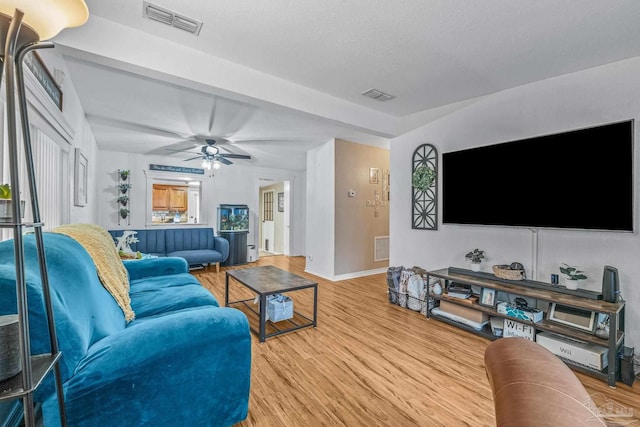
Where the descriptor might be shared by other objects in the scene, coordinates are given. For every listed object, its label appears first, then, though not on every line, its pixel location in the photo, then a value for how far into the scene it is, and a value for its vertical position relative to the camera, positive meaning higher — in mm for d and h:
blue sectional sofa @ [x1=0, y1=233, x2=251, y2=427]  1049 -618
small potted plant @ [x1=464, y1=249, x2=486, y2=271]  3020 -449
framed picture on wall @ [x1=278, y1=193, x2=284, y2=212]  7918 +291
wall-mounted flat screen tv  2170 +301
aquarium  6270 -133
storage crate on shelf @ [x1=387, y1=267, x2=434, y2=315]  3279 -880
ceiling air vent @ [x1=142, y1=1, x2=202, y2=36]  1839 +1294
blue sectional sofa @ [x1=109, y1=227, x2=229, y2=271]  5262 -636
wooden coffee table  2570 -696
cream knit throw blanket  1759 -337
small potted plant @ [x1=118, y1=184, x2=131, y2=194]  5479 +450
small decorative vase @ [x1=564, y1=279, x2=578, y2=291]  2359 -565
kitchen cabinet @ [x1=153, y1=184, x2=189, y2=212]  6309 +312
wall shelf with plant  5484 +284
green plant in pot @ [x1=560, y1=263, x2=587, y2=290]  2346 -491
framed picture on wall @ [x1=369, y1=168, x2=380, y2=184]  5262 +687
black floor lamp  782 +278
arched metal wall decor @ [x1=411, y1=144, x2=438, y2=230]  3553 +301
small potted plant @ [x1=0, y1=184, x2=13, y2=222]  905 +17
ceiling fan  4504 +906
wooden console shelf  1957 -737
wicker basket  2668 -541
